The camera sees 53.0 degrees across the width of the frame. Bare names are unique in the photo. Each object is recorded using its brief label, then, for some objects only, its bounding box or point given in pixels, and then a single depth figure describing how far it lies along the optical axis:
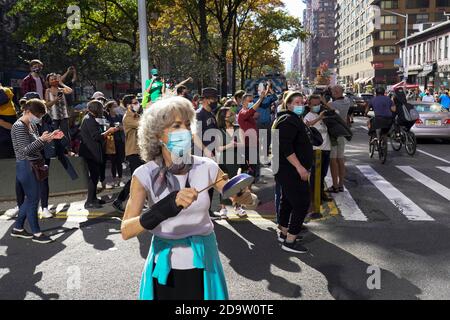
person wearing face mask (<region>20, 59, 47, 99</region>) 9.05
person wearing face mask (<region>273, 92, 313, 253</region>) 5.48
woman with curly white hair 2.53
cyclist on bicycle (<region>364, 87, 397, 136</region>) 12.16
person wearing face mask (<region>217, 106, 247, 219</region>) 7.36
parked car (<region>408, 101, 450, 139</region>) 15.52
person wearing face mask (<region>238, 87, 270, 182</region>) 8.59
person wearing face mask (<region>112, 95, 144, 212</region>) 7.54
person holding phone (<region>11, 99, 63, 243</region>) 5.98
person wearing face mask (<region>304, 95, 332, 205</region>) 7.57
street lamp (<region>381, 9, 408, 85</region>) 49.94
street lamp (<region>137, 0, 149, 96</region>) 11.05
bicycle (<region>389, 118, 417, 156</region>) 13.41
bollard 7.33
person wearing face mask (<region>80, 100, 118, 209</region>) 7.88
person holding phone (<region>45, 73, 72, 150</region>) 9.38
